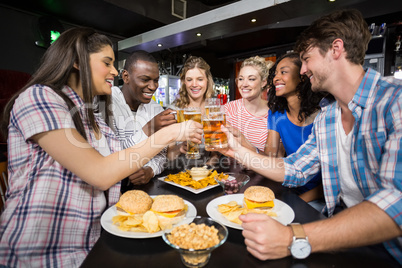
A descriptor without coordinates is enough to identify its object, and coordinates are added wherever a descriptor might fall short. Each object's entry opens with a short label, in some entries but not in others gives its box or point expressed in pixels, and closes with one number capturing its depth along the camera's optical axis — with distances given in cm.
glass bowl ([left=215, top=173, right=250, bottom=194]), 135
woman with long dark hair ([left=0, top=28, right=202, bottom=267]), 103
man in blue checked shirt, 82
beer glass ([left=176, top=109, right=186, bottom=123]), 159
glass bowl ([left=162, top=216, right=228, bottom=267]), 67
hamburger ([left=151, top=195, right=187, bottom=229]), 99
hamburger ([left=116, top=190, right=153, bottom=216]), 102
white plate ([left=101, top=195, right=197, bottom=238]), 88
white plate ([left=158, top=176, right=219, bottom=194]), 140
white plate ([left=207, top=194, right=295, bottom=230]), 101
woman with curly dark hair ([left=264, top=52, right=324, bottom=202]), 231
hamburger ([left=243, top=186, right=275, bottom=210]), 110
